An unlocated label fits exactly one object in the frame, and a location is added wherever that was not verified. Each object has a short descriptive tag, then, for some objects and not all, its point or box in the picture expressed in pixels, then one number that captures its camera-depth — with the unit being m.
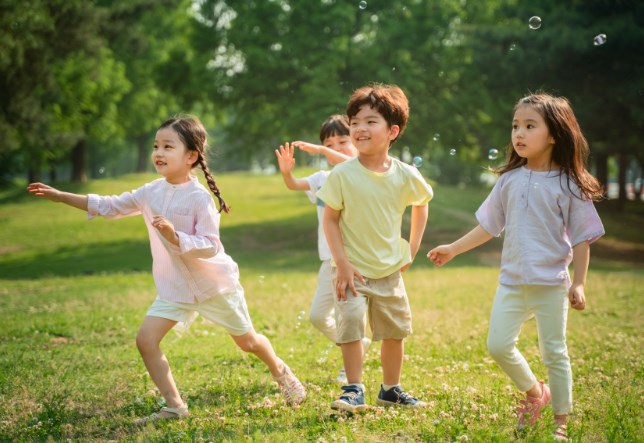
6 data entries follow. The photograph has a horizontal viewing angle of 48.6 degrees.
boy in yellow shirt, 4.75
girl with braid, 4.86
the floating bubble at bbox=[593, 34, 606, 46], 7.22
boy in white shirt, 5.64
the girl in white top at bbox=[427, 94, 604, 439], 4.36
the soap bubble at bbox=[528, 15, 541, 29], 7.11
